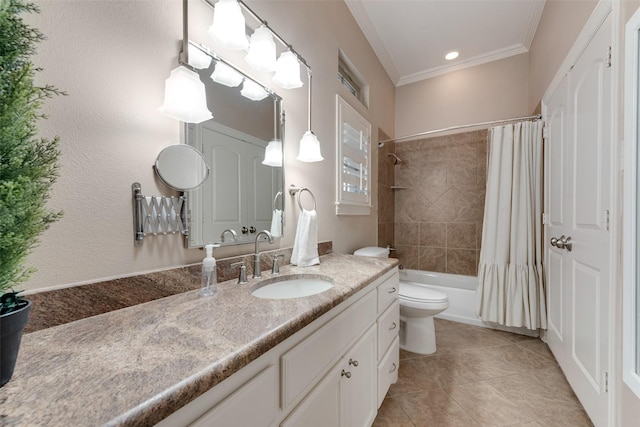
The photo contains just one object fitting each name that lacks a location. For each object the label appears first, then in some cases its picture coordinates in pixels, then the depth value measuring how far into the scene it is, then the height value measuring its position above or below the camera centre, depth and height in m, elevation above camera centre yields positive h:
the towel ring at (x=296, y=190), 1.50 +0.13
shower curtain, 2.19 -0.18
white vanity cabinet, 0.52 -0.47
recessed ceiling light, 2.81 +1.75
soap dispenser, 0.91 -0.23
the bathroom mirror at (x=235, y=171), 1.01 +0.20
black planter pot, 0.40 -0.20
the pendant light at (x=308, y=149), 1.51 +0.37
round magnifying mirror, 0.87 +0.16
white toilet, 1.95 -0.79
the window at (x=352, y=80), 2.17 +1.25
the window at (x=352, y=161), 2.01 +0.45
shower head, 3.23 +0.69
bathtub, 2.57 -0.84
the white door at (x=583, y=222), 1.22 -0.05
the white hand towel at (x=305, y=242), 1.40 -0.16
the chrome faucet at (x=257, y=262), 1.16 -0.22
